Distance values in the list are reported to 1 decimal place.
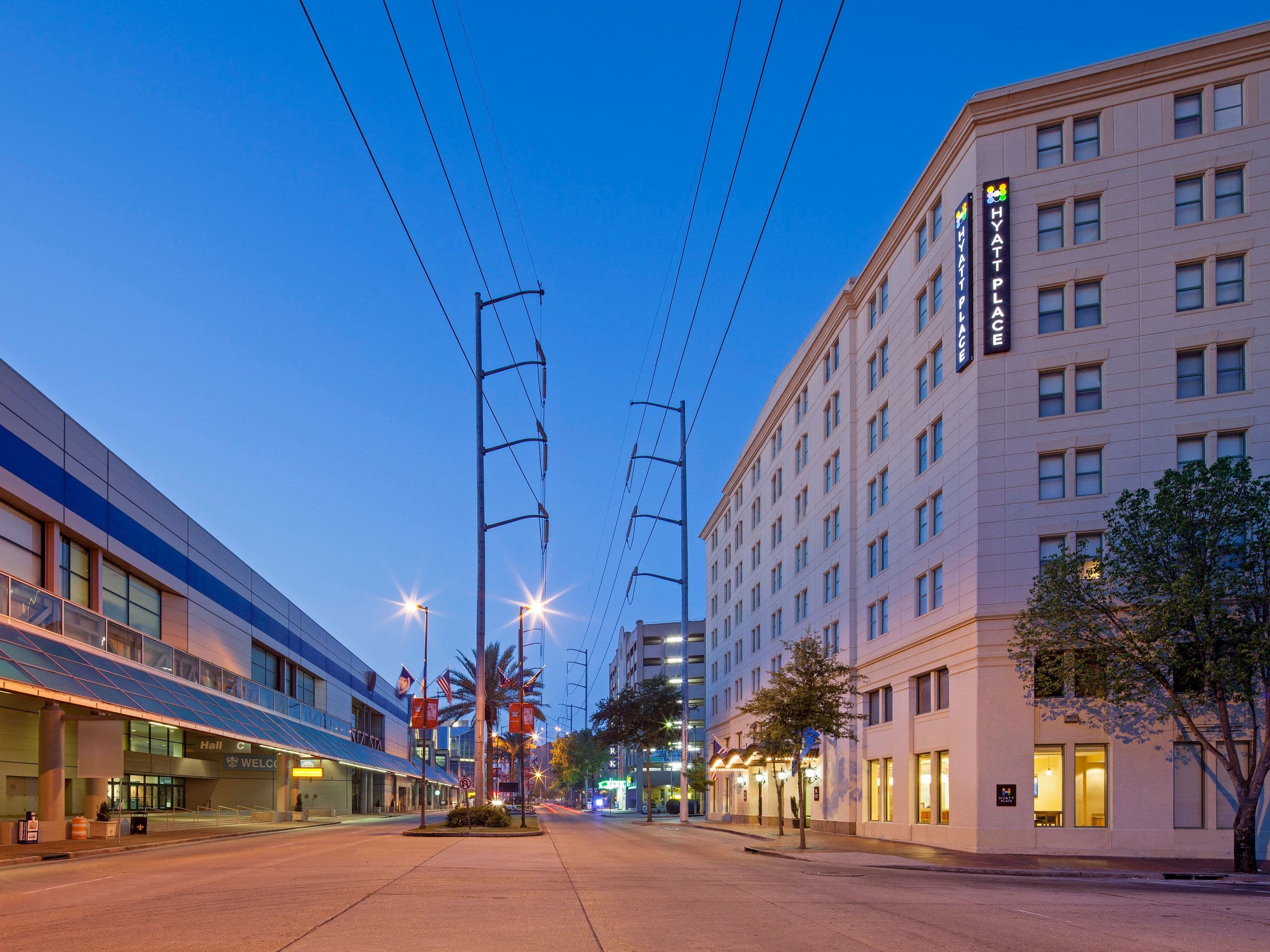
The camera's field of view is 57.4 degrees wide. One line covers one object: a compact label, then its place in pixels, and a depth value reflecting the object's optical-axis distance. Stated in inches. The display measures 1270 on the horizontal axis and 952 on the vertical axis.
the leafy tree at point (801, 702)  1566.2
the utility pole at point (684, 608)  2375.0
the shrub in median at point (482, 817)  1598.2
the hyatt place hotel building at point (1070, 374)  1320.1
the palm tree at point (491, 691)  2869.1
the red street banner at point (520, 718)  1760.6
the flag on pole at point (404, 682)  2263.4
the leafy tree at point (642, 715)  3489.2
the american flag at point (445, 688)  1991.9
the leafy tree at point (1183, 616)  1103.0
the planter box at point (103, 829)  1391.5
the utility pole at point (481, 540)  1560.0
